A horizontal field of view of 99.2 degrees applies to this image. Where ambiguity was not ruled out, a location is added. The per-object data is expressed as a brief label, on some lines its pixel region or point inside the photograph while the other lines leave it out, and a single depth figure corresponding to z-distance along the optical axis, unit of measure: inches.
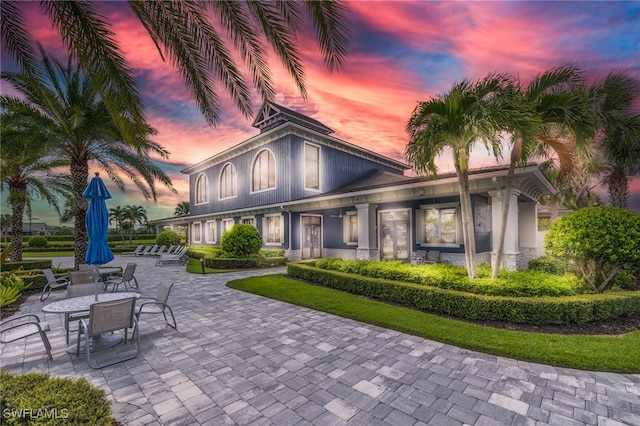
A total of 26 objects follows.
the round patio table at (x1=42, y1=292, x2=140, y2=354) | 185.1
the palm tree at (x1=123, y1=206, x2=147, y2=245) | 1847.9
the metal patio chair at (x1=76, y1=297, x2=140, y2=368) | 167.9
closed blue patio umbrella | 298.5
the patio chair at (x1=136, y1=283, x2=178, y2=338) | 229.0
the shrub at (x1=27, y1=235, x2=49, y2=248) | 1289.4
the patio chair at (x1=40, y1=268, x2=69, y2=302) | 341.4
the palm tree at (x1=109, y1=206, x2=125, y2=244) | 1851.6
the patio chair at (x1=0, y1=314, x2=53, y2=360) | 166.7
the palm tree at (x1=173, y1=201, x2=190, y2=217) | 2640.3
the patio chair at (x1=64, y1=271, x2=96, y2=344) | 196.9
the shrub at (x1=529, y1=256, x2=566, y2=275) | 473.4
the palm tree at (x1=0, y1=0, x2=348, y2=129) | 141.2
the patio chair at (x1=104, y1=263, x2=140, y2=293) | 373.7
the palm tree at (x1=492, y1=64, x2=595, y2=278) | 250.1
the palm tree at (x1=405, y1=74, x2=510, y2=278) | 254.2
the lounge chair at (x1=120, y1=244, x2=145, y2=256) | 1023.5
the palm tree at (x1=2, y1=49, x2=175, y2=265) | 408.5
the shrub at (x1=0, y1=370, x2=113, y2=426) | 79.9
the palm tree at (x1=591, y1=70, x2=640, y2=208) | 421.4
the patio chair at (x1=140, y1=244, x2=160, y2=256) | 956.0
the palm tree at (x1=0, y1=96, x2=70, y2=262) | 415.5
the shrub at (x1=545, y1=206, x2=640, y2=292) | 270.2
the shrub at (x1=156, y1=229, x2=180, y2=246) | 1027.3
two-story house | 476.7
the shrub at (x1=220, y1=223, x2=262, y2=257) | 622.5
